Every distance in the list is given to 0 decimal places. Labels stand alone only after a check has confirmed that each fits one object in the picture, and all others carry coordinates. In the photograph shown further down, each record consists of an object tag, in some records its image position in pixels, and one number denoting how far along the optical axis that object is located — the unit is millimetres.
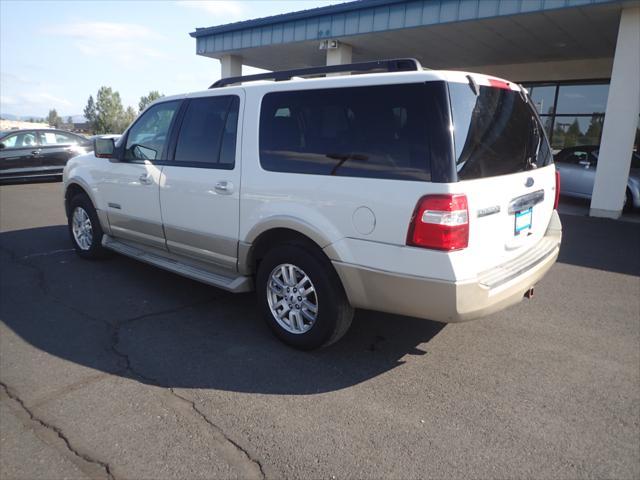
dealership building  8930
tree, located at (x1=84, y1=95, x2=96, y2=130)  104062
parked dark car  12719
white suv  2896
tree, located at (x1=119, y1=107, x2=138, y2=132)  91931
